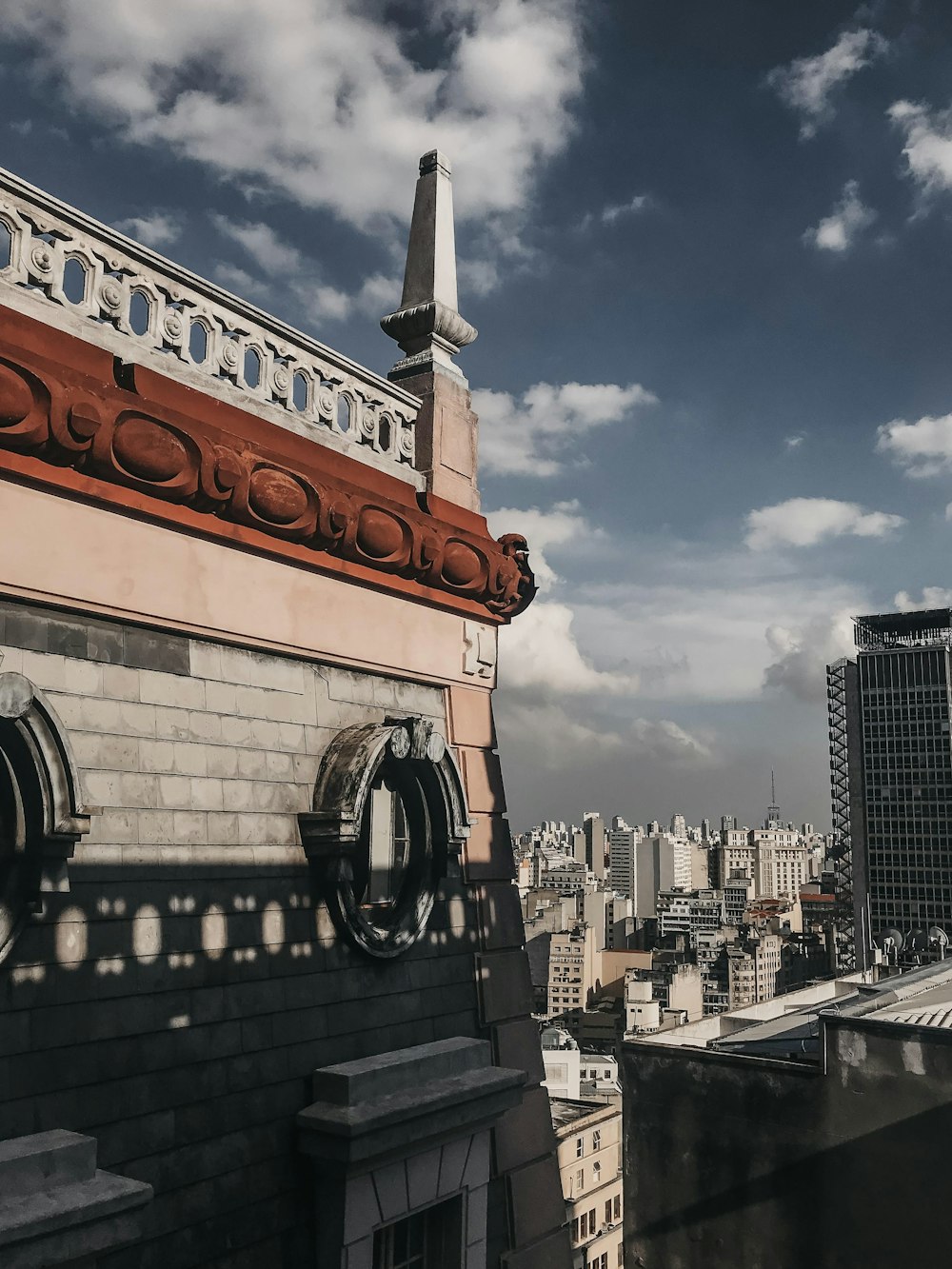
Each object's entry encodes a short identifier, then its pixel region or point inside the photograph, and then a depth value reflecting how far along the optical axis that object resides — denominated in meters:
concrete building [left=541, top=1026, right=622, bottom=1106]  85.19
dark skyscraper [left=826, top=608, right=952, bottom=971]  131.88
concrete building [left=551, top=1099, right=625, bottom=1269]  71.12
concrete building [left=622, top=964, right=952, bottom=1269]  15.57
